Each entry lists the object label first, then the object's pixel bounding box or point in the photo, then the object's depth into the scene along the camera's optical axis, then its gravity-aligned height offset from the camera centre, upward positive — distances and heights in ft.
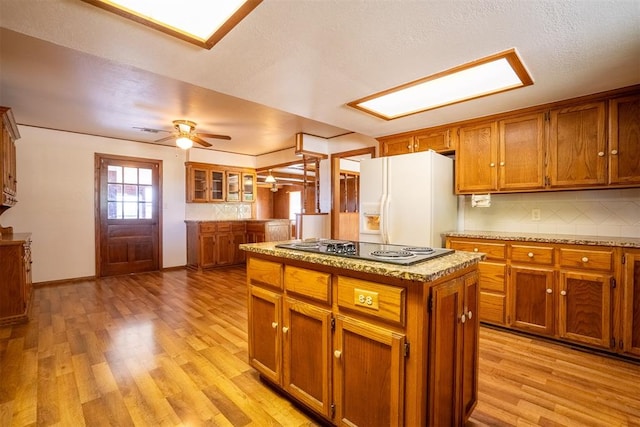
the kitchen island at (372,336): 3.91 -1.89
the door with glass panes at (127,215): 16.48 -0.19
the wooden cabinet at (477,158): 10.00 +1.86
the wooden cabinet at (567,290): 7.39 -2.15
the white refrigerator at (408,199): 9.89 +0.45
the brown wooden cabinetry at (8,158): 10.47 +2.05
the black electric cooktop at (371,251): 4.54 -0.70
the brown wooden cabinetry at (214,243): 18.40 -1.98
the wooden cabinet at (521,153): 9.15 +1.87
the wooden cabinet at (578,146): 8.21 +1.88
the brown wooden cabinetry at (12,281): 9.71 -2.30
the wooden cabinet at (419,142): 10.98 +2.77
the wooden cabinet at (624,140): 7.77 +1.90
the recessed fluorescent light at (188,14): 4.82 +3.37
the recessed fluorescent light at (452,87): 6.79 +3.38
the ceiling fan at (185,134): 12.79 +3.40
